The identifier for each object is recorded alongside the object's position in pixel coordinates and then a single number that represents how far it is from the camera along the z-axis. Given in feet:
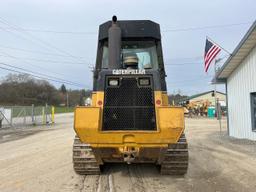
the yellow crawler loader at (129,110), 13.11
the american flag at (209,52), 38.26
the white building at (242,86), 30.15
